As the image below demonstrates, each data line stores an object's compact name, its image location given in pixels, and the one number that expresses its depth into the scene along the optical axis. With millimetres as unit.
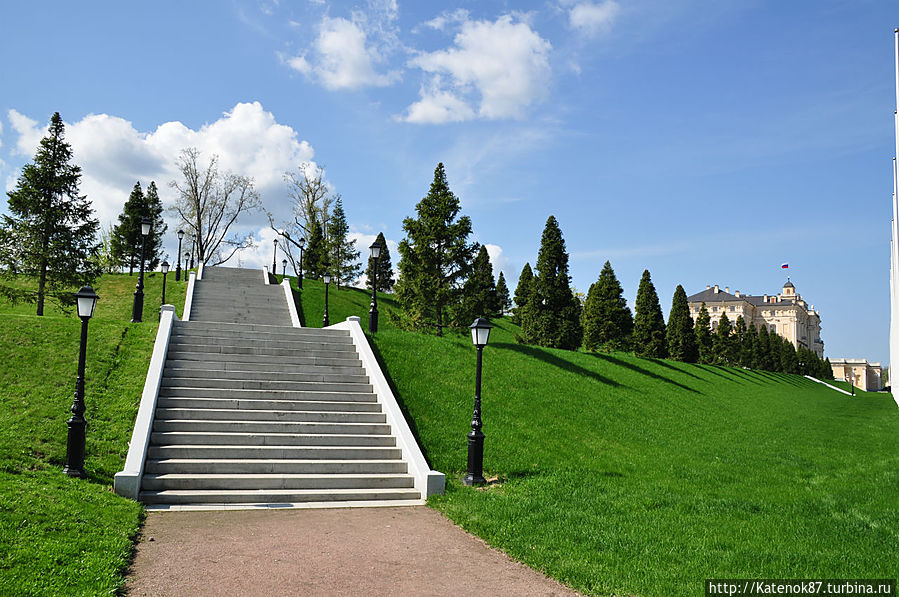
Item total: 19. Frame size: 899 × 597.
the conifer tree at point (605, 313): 42312
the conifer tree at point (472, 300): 24250
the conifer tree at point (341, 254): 45031
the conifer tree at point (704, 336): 59781
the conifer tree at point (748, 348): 70519
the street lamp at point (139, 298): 20134
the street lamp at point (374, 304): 18977
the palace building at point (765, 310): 139875
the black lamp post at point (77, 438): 9594
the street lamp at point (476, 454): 11109
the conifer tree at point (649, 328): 48875
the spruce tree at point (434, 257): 24031
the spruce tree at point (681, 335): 53656
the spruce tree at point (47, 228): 26266
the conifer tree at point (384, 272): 56750
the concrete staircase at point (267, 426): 10359
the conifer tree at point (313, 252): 52062
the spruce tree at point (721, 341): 62678
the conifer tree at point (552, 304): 31531
